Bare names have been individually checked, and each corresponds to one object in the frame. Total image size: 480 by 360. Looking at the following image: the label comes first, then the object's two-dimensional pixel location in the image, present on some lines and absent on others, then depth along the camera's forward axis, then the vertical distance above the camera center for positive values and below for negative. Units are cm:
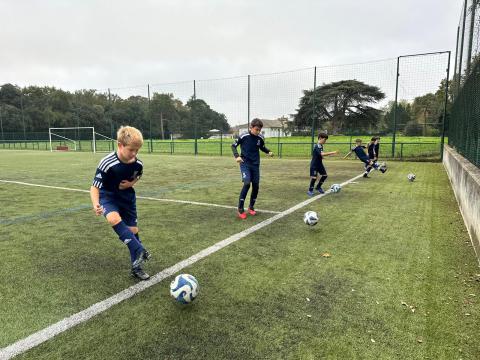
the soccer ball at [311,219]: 531 -127
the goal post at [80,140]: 3465 -35
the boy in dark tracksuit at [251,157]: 639 -36
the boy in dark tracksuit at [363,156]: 1166 -60
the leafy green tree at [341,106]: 2144 +211
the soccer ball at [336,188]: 862 -126
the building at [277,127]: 2383 +81
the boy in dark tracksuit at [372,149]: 1298 -39
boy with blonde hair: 326 -50
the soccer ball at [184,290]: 289 -131
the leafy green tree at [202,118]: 2733 +165
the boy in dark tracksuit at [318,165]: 848 -68
